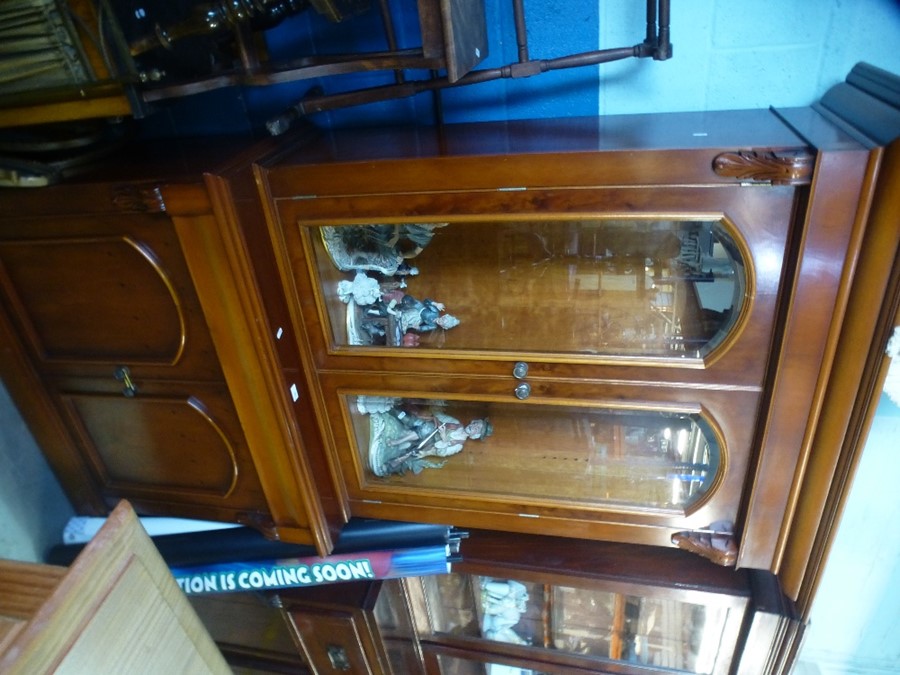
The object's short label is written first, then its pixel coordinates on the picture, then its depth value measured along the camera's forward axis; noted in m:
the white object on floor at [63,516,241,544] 1.20
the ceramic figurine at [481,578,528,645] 1.26
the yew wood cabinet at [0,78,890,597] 0.76
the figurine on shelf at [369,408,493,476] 1.12
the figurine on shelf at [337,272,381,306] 1.02
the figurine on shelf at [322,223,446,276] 0.98
